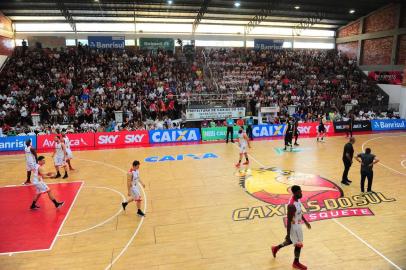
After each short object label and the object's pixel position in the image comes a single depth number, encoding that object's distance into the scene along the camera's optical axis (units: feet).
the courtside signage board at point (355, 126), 78.59
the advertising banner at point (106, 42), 95.40
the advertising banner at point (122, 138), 65.36
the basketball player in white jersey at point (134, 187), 30.25
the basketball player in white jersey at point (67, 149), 45.11
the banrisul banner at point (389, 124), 81.41
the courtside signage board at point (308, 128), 74.95
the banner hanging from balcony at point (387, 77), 101.19
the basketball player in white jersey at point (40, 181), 31.55
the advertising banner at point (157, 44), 97.55
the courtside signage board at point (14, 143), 61.52
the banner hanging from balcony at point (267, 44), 104.53
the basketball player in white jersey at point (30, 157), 38.60
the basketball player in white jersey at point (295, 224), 22.09
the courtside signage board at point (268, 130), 72.38
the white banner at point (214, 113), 78.48
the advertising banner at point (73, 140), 62.34
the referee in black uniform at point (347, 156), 38.60
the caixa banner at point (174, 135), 67.56
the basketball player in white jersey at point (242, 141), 46.51
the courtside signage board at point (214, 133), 69.51
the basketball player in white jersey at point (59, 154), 43.06
